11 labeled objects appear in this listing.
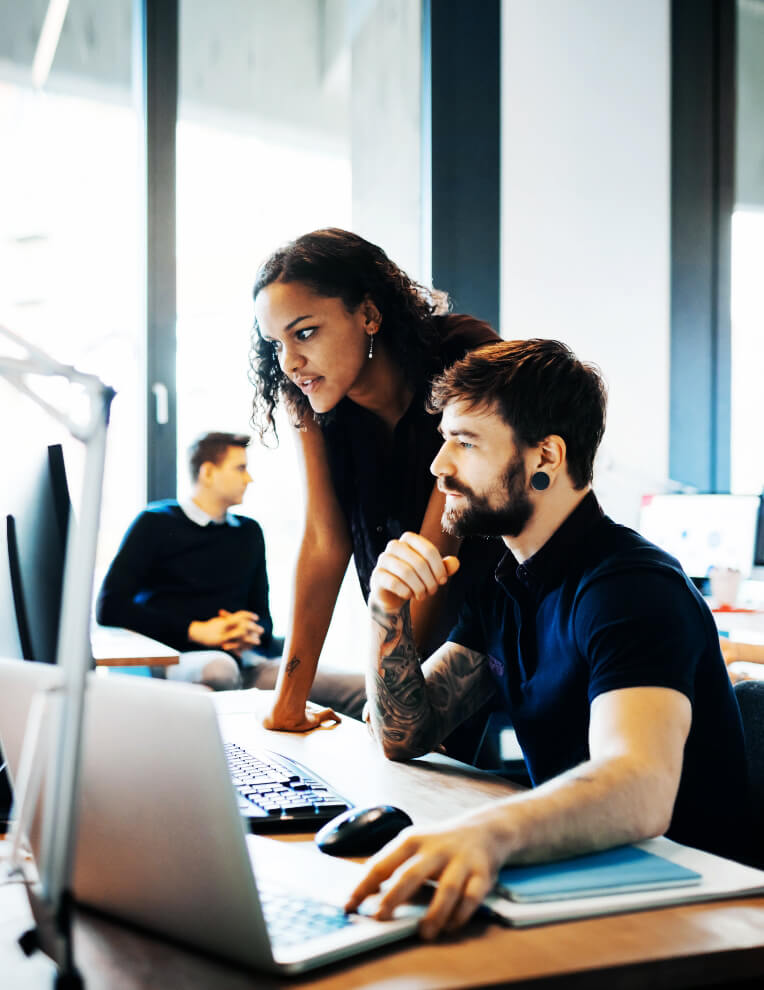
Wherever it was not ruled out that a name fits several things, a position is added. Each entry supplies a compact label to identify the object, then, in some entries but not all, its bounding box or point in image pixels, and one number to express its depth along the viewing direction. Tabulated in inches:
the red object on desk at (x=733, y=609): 104.4
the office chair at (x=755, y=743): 42.4
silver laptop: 23.7
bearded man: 29.9
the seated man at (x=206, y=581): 116.1
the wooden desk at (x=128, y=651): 89.4
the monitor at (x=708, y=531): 121.6
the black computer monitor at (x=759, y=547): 120.3
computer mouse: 33.6
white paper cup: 108.7
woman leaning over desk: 60.5
